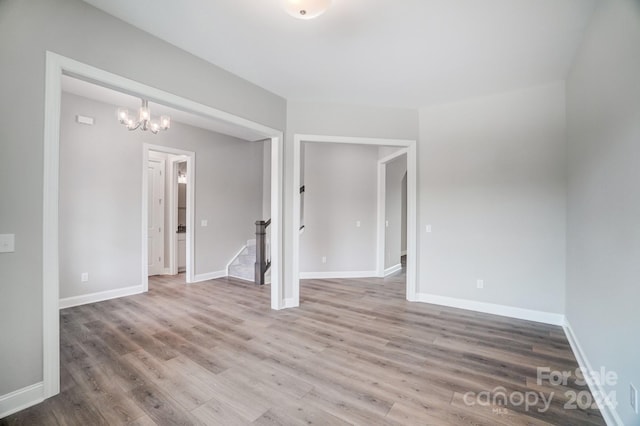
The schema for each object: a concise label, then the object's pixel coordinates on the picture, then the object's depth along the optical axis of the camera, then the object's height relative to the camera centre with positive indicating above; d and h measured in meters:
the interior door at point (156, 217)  5.68 -0.09
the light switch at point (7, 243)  1.74 -0.20
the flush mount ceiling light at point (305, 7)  1.75 +1.35
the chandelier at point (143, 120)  3.53 +1.25
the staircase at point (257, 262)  5.21 -1.00
